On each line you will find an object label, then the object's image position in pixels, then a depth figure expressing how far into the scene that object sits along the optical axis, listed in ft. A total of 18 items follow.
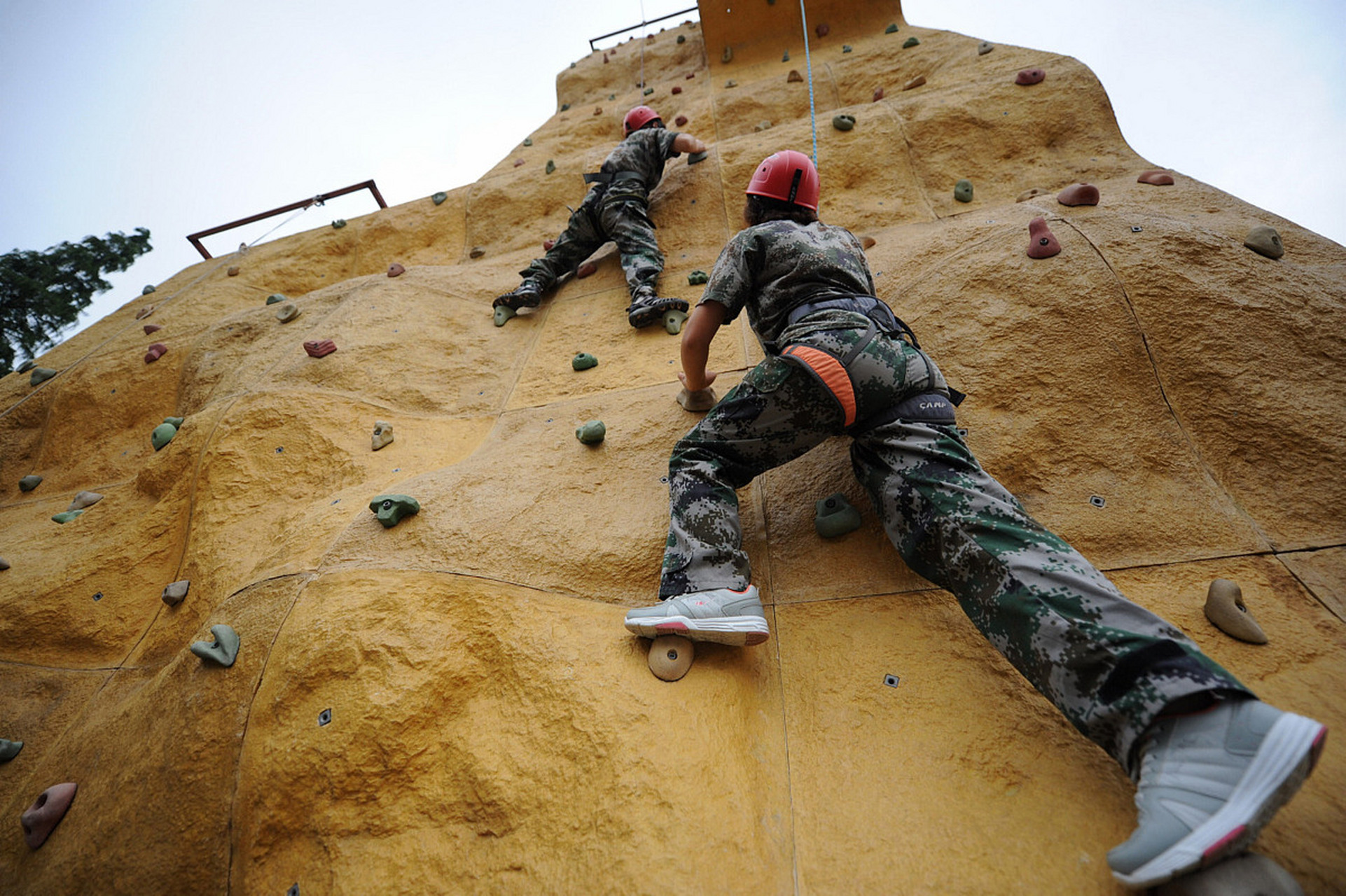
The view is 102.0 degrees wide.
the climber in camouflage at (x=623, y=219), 10.19
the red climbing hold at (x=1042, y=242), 6.40
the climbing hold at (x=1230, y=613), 3.85
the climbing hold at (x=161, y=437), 7.95
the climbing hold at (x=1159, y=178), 8.04
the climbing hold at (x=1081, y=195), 7.34
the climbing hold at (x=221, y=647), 4.53
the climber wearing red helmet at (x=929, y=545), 2.54
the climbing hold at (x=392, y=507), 5.45
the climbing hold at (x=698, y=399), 6.49
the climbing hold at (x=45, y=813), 4.45
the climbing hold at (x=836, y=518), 5.02
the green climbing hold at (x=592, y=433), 6.40
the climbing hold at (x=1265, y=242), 5.92
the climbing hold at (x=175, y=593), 6.19
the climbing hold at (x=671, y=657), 4.12
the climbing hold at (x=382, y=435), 7.49
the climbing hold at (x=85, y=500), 8.45
